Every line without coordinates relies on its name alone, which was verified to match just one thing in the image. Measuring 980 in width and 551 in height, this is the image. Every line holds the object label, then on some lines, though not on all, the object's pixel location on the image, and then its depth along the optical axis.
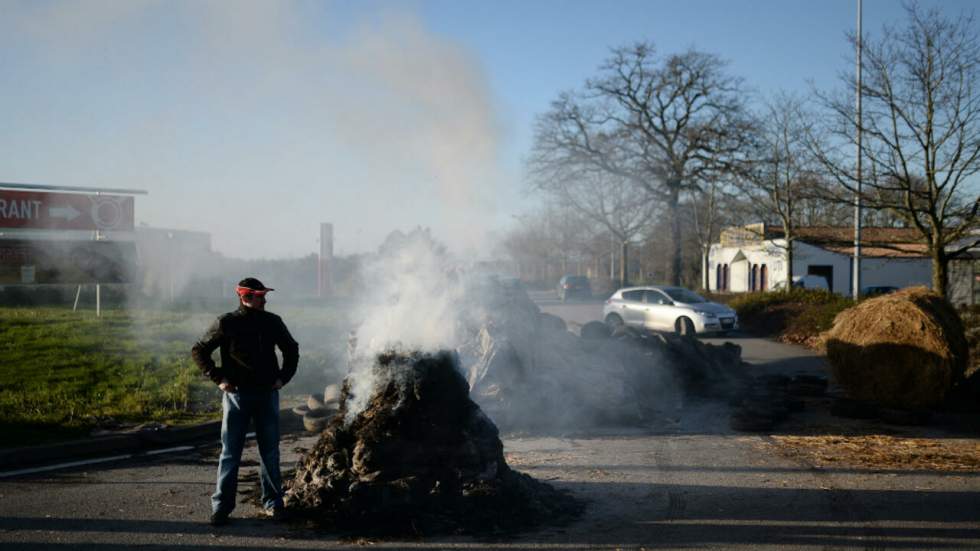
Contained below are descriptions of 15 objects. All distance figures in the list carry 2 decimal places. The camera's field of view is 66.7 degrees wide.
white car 21.11
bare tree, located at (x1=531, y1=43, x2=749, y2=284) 33.97
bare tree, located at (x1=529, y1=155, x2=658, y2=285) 26.27
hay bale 9.76
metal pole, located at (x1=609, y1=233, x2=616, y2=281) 47.80
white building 43.59
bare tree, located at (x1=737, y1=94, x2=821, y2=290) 27.02
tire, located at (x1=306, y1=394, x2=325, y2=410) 9.24
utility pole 20.96
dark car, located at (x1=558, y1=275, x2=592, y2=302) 43.84
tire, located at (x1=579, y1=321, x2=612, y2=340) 12.88
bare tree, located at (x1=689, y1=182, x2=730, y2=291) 35.31
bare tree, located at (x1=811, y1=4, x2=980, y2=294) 16.03
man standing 5.33
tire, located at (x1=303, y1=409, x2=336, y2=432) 8.77
